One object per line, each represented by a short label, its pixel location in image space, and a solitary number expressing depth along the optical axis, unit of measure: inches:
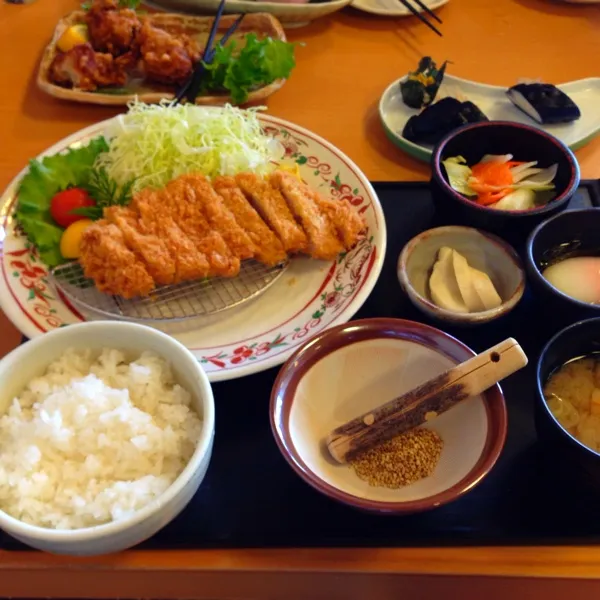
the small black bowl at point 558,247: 19.9
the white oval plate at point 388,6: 31.7
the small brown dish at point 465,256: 20.9
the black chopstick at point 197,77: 27.3
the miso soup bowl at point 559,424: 16.9
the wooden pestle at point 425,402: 16.9
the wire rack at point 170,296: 21.2
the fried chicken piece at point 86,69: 27.0
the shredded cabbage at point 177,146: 23.9
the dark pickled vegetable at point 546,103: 26.7
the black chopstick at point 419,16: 31.5
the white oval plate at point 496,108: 26.3
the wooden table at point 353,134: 17.4
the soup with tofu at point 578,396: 18.2
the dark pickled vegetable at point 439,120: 25.7
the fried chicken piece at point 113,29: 28.0
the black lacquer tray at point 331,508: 17.5
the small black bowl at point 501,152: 21.9
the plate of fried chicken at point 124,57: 27.0
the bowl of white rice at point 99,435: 16.0
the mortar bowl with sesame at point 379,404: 17.2
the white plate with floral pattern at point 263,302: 20.3
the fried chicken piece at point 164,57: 27.3
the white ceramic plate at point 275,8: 29.9
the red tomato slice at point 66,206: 22.8
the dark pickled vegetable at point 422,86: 27.3
